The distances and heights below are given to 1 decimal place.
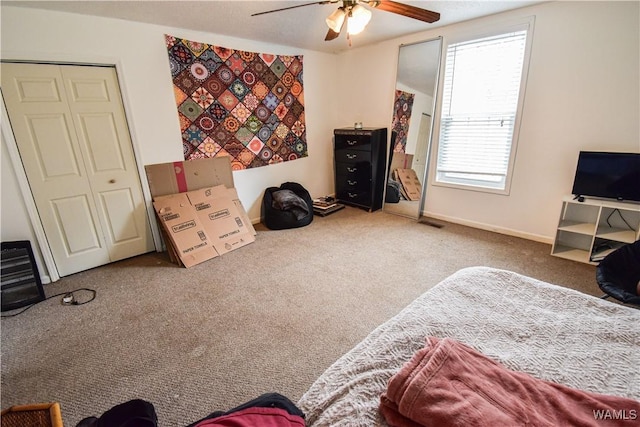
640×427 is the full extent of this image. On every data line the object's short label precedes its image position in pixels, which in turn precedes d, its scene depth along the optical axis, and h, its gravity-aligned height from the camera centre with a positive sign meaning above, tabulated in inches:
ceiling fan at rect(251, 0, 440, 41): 77.6 +31.8
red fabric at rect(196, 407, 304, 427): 29.9 -28.5
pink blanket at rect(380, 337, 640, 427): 27.8 -26.5
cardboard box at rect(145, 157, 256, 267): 119.5 -30.4
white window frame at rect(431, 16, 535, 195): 114.5 +15.0
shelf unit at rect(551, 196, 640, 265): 101.1 -36.6
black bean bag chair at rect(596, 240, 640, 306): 71.8 -36.6
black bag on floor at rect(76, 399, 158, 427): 34.3 -31.9
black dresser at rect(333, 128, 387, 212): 161.9 -17.9
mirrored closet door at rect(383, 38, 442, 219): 143.8 +2.0
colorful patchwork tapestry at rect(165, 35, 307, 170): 125.6 +15.8
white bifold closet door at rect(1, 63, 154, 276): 96.2 -5.8
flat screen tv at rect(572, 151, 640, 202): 96.9 -17.2
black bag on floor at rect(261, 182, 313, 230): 149.4 -37.2
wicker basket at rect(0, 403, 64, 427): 29.0 -26.3
